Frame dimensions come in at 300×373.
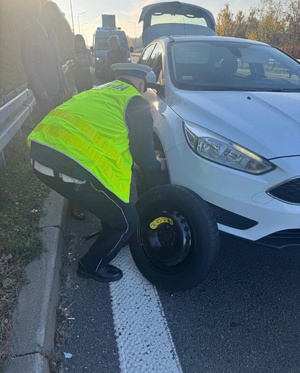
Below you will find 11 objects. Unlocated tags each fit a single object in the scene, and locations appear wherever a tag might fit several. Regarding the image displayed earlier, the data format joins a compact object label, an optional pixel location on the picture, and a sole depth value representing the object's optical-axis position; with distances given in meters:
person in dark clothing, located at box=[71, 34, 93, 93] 8.88
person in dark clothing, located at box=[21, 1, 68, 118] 4.05
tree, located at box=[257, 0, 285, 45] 32.88
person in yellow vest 2.13
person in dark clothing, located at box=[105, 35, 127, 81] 8.40
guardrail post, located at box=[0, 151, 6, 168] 3.89
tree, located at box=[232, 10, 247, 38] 39.53
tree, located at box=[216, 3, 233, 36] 41.94
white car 2.24
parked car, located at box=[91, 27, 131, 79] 16.58
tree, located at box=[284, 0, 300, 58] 31.12
